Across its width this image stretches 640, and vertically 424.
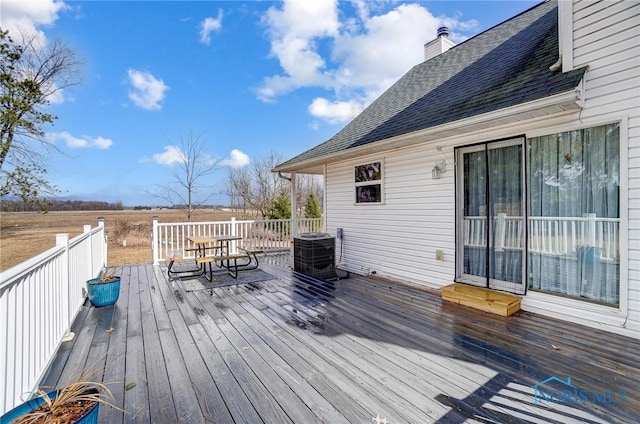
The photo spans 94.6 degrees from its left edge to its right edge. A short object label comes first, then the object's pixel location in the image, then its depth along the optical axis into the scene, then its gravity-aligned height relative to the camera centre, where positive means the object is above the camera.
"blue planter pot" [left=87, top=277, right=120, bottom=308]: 4.16 -1.20
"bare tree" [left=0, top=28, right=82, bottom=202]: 11.02 +3.83
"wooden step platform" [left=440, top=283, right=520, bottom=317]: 3.71 -1.23
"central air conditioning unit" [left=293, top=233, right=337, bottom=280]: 5.91 -0.99
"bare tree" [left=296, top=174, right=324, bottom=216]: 18.41 +1.19
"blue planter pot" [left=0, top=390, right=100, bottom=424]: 1.28 -0.93
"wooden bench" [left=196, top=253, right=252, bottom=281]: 5.55 -0.99
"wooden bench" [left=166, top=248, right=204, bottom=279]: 5.96 -1.37
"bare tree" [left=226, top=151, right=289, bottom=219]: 17.16 +1.30
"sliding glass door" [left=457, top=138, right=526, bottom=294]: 3.92 -0.13
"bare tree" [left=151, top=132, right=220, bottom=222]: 12.09 +1.35
